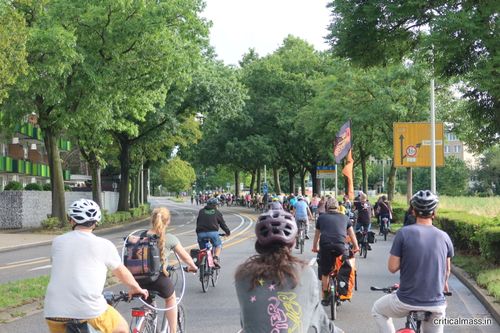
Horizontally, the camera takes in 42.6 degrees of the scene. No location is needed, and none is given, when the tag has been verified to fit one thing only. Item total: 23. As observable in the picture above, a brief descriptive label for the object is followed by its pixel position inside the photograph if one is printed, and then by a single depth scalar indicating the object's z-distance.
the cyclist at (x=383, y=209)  22.58
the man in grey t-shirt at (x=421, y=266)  4.80
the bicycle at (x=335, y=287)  8.65
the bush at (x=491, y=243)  12.05
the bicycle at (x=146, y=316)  5.55
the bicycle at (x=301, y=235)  18.50
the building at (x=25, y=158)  47.72
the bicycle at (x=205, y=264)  11.22
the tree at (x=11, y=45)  16.91
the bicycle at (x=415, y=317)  4.80
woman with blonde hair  6.07
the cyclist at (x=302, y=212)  19.81
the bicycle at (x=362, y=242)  17.06
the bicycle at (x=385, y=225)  22.90
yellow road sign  27.11
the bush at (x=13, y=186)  37.41
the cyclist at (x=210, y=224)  11.70
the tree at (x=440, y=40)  10.96
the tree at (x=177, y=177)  120.19
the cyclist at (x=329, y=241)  8.74
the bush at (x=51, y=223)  29.34
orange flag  30.58
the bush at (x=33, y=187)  40.06
